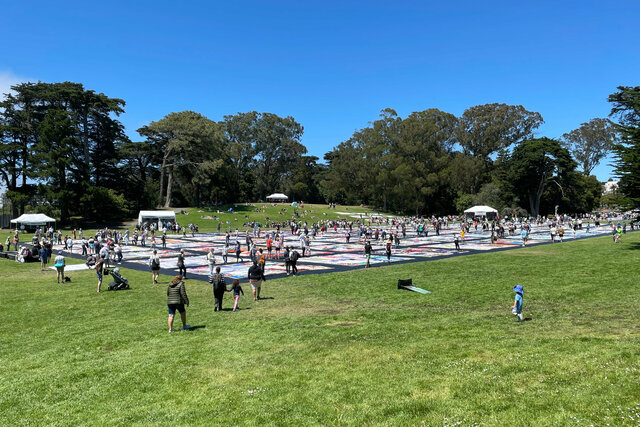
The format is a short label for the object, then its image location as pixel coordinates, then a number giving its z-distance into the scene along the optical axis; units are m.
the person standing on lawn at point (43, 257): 22.34
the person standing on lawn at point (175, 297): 9.71
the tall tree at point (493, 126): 85.81
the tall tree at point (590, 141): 93.11
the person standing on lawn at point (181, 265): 18.15
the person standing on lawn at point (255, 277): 13.84
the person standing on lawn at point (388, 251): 23.65
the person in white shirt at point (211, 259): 19.86
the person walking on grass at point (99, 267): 15.61
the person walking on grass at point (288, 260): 20.28
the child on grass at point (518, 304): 9.66
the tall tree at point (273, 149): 95.69
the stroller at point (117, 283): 16.14
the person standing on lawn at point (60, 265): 17.67
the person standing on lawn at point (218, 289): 12.21
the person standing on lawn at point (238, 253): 25.69
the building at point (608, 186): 136.18
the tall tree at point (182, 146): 70.75
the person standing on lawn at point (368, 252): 22.36
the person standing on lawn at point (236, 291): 12.33
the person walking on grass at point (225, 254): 25.12
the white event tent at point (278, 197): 86.18
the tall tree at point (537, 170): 71.06
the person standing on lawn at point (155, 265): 17.97
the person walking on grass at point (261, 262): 14.09
